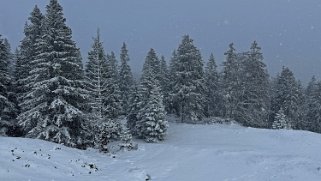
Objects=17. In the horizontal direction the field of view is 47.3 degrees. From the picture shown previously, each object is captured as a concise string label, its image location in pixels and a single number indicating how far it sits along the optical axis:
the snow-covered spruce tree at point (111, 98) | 43.94
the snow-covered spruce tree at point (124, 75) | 66.88
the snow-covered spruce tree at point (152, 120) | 39.44
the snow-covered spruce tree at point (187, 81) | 48.88
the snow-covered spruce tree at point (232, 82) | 53.56
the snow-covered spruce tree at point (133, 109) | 44.71
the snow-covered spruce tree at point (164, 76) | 58.28
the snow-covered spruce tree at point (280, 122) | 47.94
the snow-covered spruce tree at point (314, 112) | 58.28
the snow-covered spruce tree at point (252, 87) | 54.06
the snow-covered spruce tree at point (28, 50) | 35.31
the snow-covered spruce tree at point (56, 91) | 28.34
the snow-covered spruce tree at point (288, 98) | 56.69
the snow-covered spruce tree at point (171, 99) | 50.12
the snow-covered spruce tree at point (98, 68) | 37.16
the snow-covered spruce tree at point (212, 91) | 62.56
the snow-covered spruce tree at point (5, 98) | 32.36
